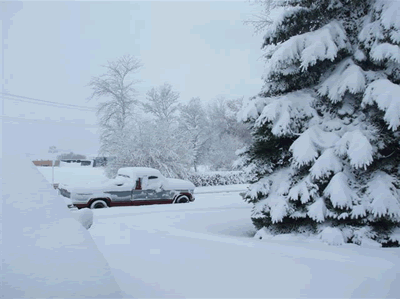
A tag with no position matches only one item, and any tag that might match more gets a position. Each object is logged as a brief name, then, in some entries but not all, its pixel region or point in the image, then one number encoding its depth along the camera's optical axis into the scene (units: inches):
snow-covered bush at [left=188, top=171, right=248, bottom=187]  1060.5
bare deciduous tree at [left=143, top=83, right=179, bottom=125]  1631.6
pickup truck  493.0
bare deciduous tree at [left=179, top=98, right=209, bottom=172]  1710.3
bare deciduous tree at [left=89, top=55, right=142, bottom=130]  1275.8
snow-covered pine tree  231.1
